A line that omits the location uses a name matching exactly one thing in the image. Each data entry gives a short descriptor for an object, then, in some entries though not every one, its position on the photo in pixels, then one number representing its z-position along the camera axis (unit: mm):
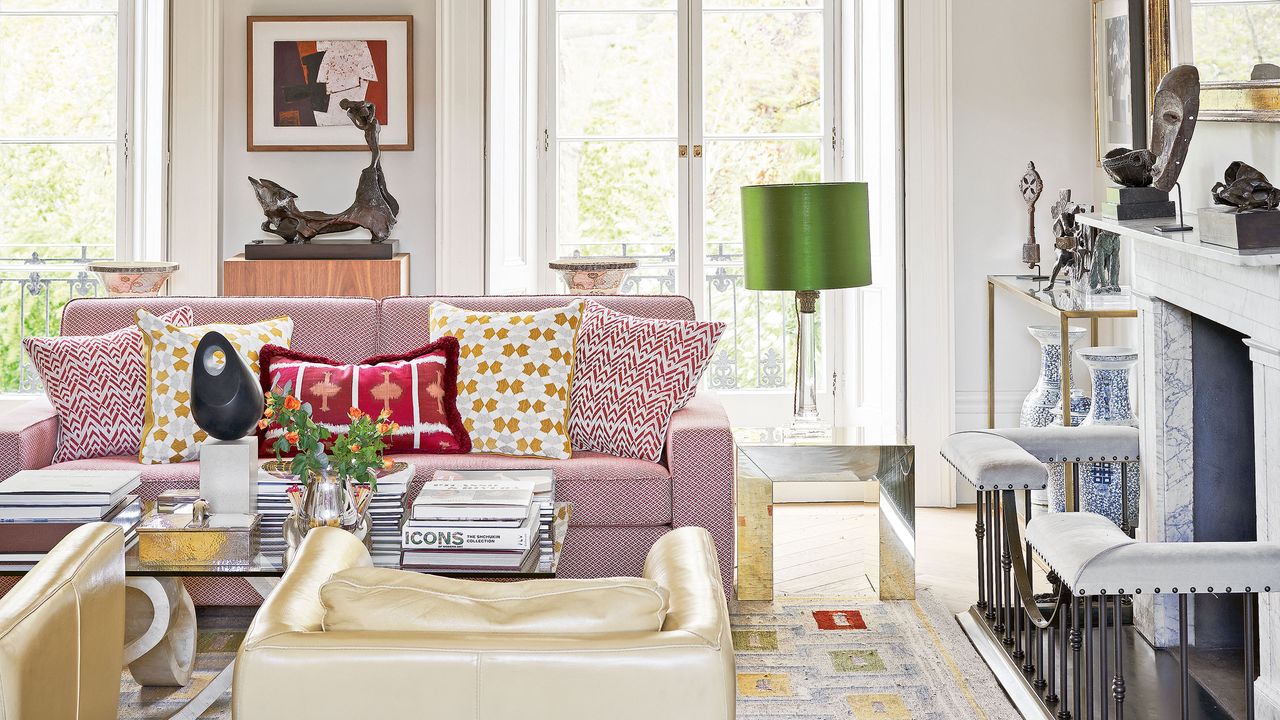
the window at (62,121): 5738
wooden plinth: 5121
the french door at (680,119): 5777
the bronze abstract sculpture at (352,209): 5105
